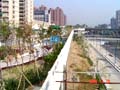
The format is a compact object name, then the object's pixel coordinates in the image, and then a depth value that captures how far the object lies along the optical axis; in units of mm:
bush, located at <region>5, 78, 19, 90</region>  4520
